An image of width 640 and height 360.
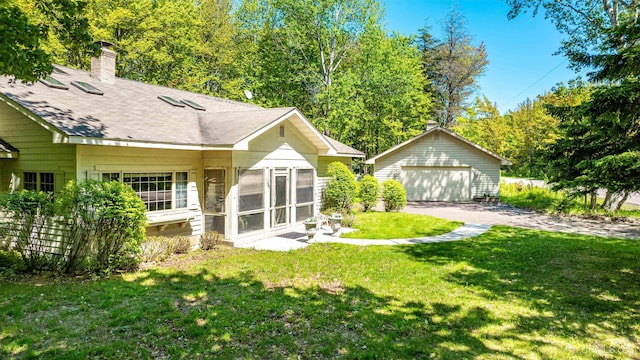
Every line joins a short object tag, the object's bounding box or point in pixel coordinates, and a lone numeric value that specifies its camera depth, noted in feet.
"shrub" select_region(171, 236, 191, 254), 29.14
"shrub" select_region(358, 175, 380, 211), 57.16
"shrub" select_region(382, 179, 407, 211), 56.95
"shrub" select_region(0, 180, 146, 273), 22.80
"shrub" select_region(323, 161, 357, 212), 48.21
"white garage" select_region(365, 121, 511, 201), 74.84
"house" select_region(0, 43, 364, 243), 25.76
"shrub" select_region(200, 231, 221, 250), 31.68
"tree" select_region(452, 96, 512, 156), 108.41
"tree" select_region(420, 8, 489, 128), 117.29
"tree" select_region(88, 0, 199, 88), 74.59
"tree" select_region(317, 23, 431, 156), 81.71
